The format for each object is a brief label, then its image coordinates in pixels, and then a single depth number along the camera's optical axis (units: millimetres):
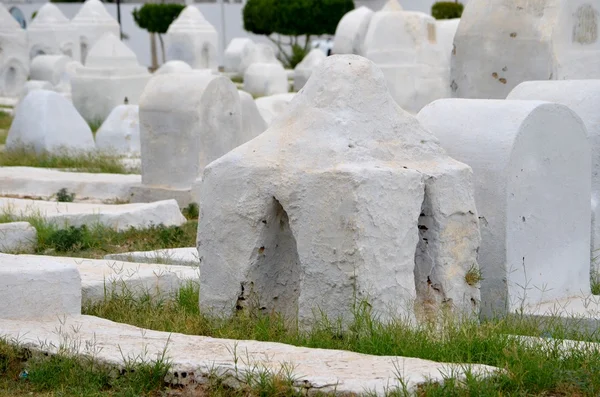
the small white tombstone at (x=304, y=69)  25266
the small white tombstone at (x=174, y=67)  19656
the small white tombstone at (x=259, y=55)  28906
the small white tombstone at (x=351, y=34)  24844
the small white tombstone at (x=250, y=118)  11688
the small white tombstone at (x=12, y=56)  24188
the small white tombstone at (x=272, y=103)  15628
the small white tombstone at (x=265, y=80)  23969
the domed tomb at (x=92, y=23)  27688
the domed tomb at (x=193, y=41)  26094
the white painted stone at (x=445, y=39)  17609
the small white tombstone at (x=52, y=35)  28000
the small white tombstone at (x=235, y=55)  32594
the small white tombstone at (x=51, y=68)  24219
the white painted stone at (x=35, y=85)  20422
